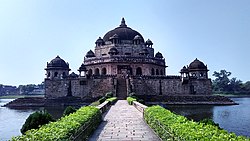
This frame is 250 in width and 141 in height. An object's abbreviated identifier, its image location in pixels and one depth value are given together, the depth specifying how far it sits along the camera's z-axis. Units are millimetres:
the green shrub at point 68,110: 10447
